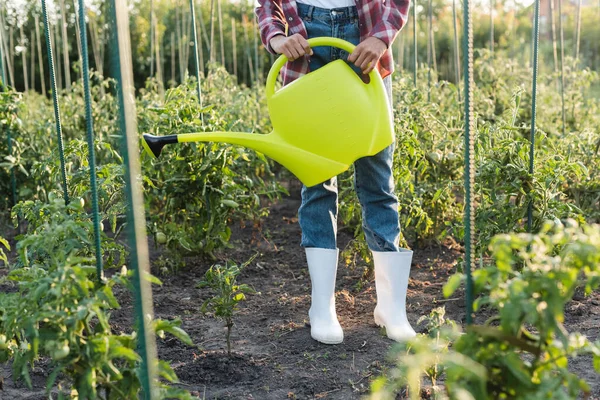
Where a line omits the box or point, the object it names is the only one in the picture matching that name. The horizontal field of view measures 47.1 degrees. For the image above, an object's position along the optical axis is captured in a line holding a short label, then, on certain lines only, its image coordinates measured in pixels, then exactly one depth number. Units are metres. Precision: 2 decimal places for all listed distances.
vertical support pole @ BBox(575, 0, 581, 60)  3.71
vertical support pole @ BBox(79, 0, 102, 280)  1.36
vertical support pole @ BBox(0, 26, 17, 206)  3.12
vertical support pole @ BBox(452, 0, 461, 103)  3.48
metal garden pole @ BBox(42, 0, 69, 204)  1.81
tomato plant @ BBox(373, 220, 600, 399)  1.09
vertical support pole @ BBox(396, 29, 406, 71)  4.70
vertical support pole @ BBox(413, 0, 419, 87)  3.05
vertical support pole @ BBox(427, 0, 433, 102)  3.31
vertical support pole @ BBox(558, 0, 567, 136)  3.37
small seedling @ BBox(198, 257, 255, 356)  1.96
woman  1.97
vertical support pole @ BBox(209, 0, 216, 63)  3.32
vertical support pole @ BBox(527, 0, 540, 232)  2.03
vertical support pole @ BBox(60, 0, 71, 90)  4.47
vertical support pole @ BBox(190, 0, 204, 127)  2.45
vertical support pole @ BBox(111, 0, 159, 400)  1.22
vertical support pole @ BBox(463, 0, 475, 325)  1.31
